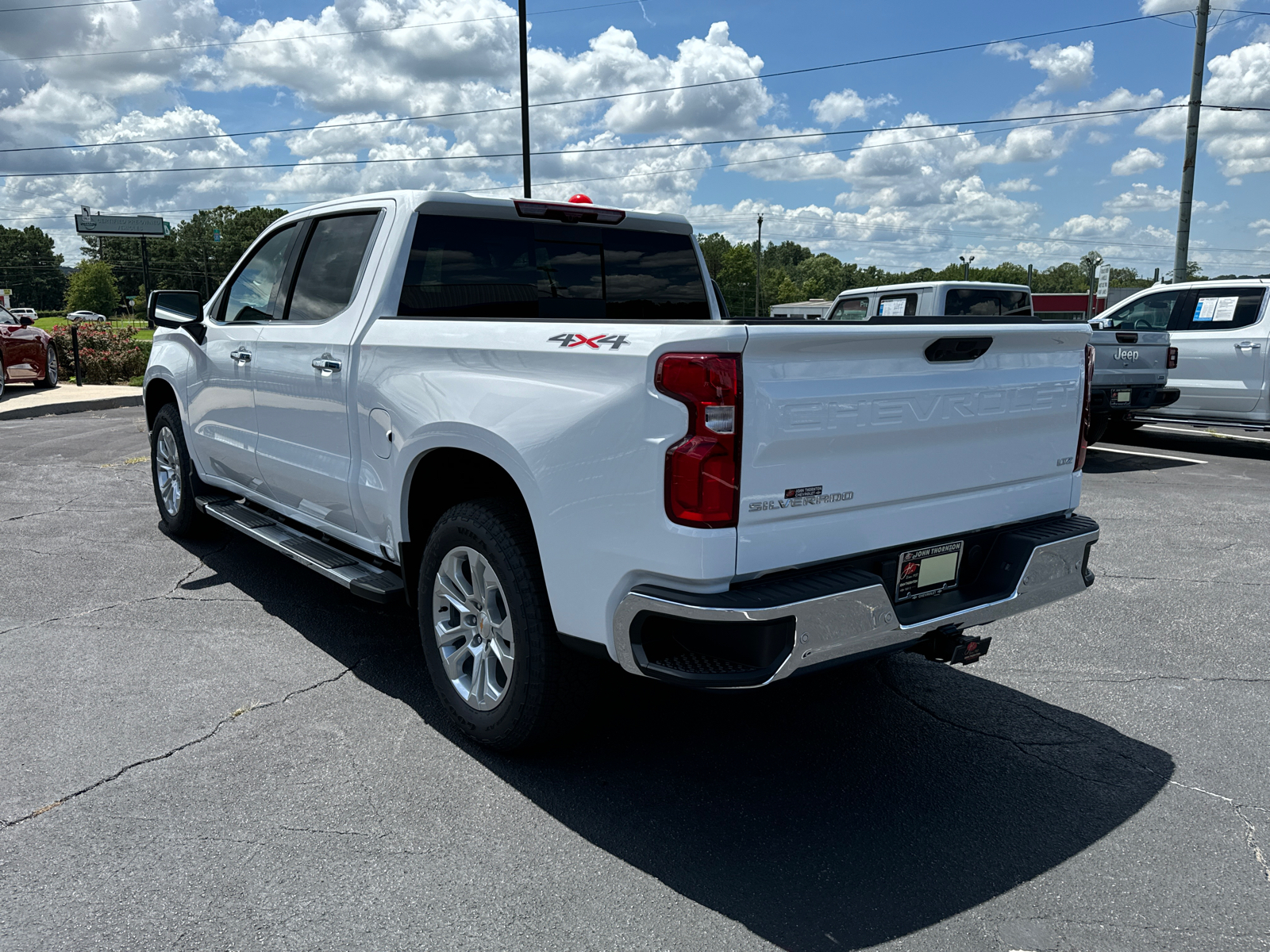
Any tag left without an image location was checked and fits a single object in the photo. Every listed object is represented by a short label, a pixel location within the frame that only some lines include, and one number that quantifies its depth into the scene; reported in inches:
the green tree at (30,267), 6092.5
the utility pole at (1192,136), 811.4
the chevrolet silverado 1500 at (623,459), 104.7
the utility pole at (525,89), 764.6
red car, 651.5
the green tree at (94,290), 5310.0
